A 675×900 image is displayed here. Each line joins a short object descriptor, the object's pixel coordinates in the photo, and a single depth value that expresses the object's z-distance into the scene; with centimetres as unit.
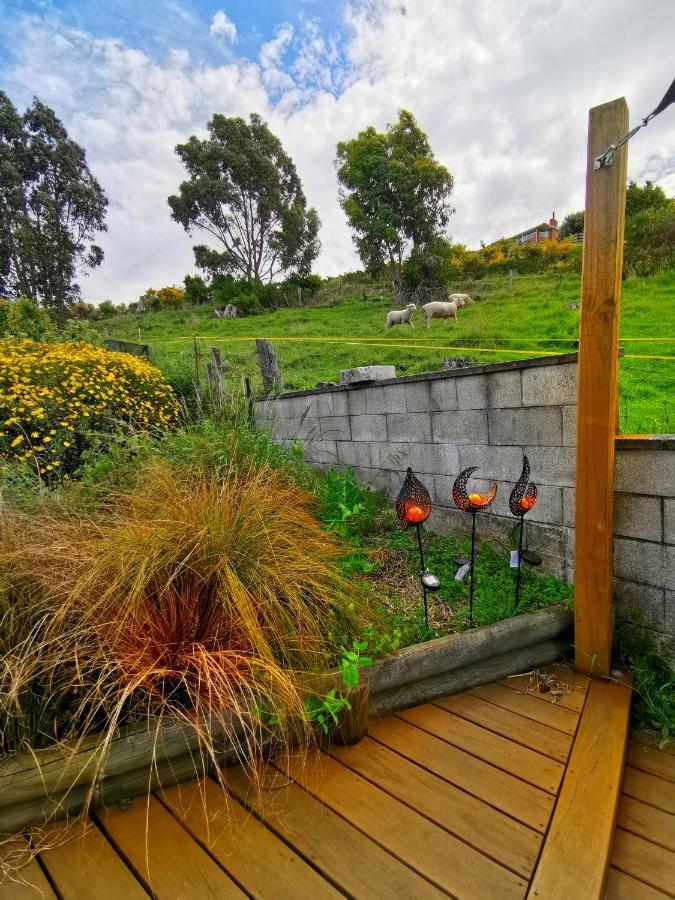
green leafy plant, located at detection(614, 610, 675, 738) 136
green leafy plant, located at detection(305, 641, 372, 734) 116
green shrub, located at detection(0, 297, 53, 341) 571
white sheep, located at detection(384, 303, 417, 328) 813
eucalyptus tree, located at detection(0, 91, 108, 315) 1412
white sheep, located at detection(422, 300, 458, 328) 772
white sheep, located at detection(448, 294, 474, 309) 885
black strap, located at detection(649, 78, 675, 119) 106
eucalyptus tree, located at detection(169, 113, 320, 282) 1833
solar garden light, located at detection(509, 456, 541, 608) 163
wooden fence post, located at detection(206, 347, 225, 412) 334
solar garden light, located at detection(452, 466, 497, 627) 162
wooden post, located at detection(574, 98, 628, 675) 131
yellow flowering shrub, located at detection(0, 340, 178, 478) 321
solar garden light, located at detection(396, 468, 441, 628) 161
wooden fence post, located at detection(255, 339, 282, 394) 368
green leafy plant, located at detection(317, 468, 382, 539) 235
